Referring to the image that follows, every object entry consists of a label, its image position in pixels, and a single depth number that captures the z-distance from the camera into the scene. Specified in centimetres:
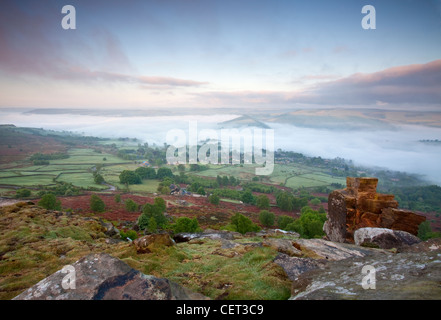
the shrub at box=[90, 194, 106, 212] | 4609
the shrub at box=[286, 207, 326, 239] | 3503
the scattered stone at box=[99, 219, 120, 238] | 1950
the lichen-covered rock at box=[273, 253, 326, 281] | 873
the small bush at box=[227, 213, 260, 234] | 3350
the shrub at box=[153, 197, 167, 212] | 4418
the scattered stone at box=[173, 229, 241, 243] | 1898
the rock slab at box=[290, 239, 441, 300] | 509
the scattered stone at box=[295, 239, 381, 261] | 1091
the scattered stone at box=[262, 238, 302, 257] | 1102
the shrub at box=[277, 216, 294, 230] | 4620
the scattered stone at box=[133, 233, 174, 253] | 1096
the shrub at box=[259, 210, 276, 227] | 4941
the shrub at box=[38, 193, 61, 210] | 3762
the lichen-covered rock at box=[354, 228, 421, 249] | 1353
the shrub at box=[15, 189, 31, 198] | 4914
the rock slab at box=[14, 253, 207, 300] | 530
